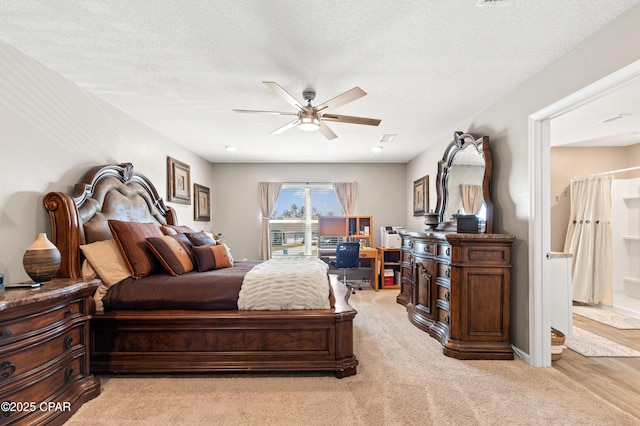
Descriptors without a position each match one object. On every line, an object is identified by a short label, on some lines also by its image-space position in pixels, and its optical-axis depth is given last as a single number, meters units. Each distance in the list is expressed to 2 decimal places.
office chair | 5.32
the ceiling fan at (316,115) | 2.51
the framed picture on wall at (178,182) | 4.38
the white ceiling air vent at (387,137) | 4.40
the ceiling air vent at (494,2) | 1.71
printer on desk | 5.92
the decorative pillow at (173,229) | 3.51
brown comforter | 2.50
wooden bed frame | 2.44
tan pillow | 2.54
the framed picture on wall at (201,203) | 5.34
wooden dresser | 2.80
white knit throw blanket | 2.52
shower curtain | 4.46
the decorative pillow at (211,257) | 3.07
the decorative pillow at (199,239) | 3.48
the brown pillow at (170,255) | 2.81
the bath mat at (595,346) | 2.89
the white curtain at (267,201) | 6.31
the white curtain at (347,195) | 6.38
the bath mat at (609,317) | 3.70
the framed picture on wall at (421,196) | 5.16
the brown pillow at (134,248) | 2.69
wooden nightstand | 1.64
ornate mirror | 3.19
